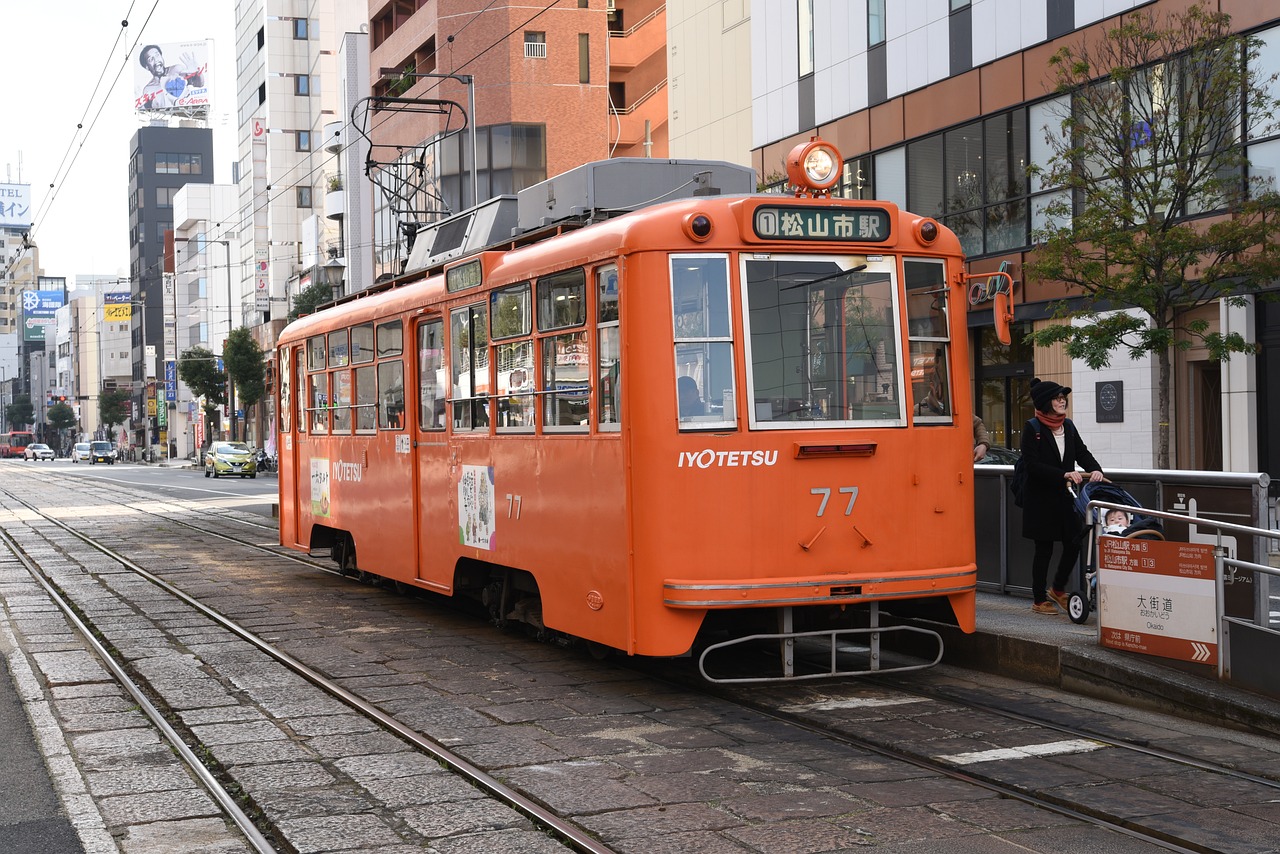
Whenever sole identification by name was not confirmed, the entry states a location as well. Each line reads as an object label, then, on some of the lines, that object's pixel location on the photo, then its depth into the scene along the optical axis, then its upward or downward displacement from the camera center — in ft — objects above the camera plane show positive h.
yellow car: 173.58 -4.32
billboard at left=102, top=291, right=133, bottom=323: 361.71 +29.40
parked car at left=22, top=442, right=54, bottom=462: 353.28 -5.60
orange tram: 26.05 -0.12
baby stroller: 29.76 -2.45
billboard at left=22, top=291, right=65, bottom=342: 564.71 +48.21
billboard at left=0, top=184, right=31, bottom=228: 611.06 +95.38
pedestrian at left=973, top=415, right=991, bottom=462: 39.24 -0.84
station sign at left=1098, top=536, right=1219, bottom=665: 25.46 -3.46
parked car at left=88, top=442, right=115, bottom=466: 301.04 -5.09
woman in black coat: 32.07 -1.39
